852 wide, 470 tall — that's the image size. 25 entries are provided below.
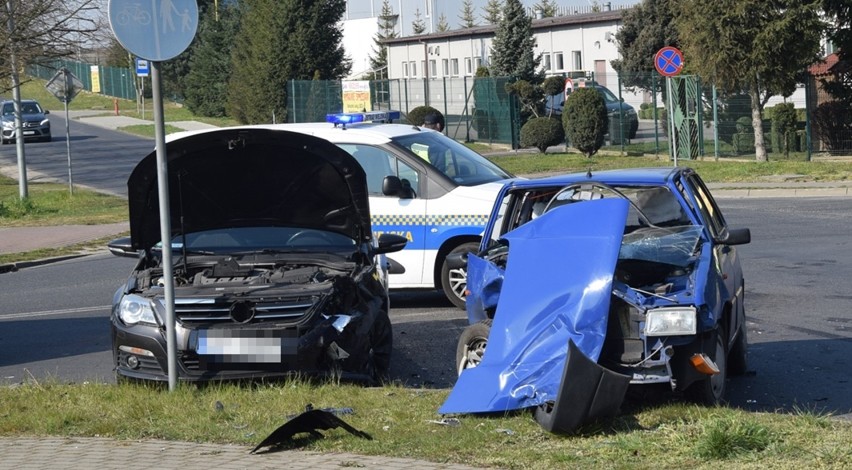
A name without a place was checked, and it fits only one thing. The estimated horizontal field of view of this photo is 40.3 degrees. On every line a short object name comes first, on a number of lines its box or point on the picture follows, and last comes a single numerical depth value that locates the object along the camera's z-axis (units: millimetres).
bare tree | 23391
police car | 11500
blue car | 6480
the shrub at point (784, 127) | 31156
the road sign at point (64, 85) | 29703
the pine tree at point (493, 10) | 83544
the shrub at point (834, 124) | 29969
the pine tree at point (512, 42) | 50938
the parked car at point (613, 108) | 36375
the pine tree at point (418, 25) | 84375
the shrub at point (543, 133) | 34969
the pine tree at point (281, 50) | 52969
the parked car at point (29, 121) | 52062
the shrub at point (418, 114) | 39344
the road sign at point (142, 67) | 35644
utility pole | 26147
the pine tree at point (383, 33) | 80062
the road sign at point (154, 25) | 7465
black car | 7828
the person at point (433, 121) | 17527
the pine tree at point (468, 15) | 86250
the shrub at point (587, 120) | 32000
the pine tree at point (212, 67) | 66125
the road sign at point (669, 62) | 26562
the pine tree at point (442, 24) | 82375
